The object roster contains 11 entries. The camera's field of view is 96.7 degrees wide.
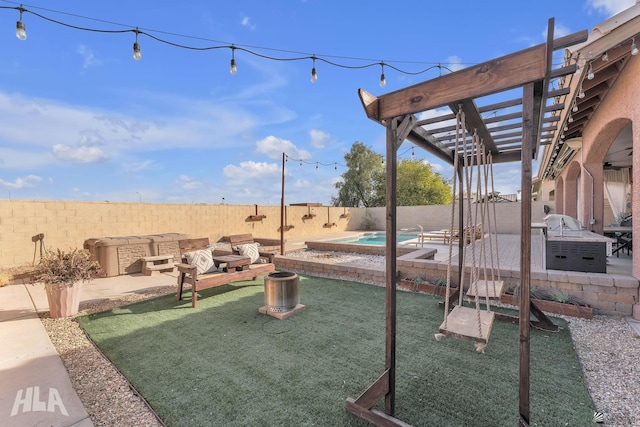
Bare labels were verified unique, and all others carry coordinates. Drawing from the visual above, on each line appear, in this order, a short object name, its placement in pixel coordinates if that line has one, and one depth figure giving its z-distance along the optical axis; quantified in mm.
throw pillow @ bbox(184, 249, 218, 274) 4008
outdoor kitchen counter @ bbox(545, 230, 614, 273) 3641
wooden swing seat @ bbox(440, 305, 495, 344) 1726
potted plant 3363
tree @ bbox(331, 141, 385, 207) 20547
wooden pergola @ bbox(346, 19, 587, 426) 1334
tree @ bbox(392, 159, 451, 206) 20891
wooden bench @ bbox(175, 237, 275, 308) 3695
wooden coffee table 4137
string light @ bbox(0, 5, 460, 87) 3171
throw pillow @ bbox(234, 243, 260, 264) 4773
